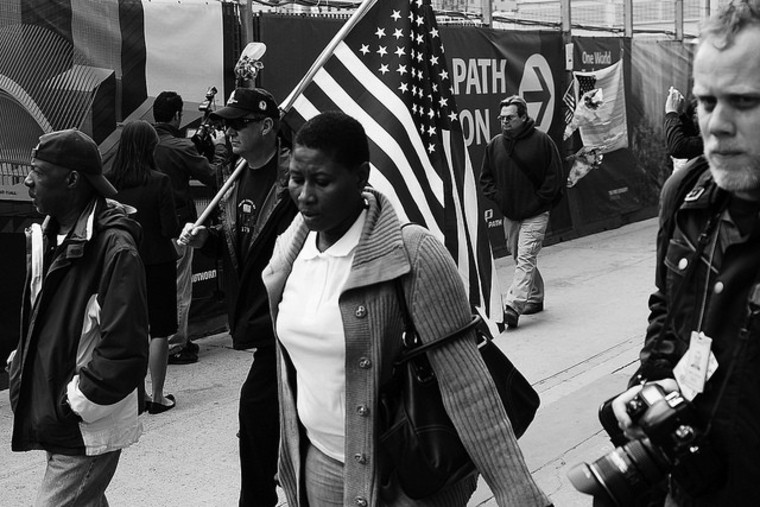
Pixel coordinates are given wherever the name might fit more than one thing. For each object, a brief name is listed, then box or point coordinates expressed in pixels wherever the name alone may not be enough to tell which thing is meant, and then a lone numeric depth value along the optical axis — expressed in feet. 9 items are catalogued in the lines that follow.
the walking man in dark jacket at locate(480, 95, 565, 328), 29.63
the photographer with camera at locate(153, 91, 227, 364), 24.71
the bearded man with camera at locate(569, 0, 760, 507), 6.63
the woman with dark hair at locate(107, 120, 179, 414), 22.18
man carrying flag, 13.97
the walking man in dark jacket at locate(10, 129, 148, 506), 11.59
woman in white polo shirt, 8.91
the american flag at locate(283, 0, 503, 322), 15.72
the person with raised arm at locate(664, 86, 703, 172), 25.30
